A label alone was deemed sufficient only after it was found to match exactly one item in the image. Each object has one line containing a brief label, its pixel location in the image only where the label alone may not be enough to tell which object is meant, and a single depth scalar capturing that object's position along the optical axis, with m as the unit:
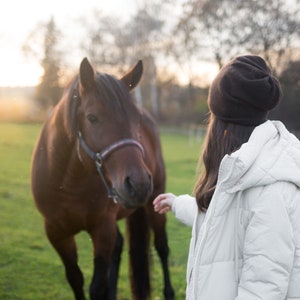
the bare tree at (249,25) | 7.16
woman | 1.34
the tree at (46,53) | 26.08
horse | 2.51
